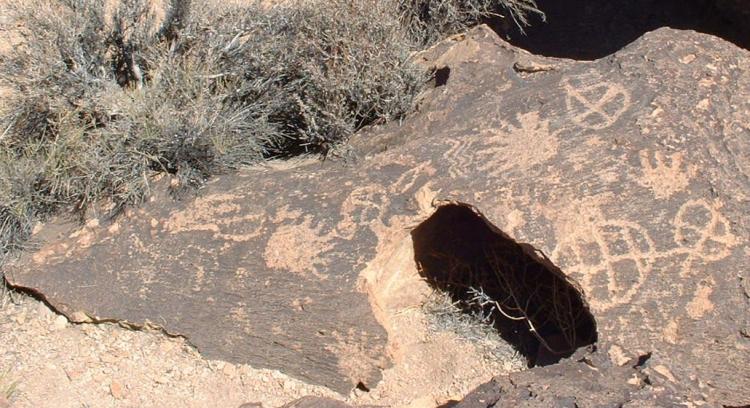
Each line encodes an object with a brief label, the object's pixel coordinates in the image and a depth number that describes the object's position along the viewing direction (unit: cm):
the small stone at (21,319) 438
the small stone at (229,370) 414
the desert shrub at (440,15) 545
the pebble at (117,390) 409
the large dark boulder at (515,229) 340
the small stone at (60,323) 435
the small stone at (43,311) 439
